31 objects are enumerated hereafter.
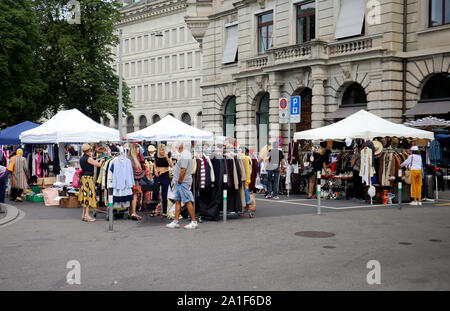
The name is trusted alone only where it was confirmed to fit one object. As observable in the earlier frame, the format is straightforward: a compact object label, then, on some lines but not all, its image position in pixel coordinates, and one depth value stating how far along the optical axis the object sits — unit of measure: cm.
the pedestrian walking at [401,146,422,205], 1748
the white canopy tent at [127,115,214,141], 2111
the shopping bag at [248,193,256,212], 1477
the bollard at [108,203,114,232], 1209
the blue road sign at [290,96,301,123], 2222
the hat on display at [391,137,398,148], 1952
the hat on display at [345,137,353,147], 2039
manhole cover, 1119
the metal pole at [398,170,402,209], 1522
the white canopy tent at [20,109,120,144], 1934
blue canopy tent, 2308
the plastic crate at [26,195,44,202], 1936
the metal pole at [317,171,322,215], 1500
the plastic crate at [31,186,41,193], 2031
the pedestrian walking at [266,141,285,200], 1931
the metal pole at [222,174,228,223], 1356
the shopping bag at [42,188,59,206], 1811
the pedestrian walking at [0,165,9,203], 1689
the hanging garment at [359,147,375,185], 1794
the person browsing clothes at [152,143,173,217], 1423
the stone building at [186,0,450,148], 2481
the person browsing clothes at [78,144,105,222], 1383
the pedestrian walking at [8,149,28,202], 1898
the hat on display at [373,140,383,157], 1877
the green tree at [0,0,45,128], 3384
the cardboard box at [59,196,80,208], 1730
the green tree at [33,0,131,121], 4031
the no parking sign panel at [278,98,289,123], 2150
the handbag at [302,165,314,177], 2020
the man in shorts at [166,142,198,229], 1232
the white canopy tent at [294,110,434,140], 1838
